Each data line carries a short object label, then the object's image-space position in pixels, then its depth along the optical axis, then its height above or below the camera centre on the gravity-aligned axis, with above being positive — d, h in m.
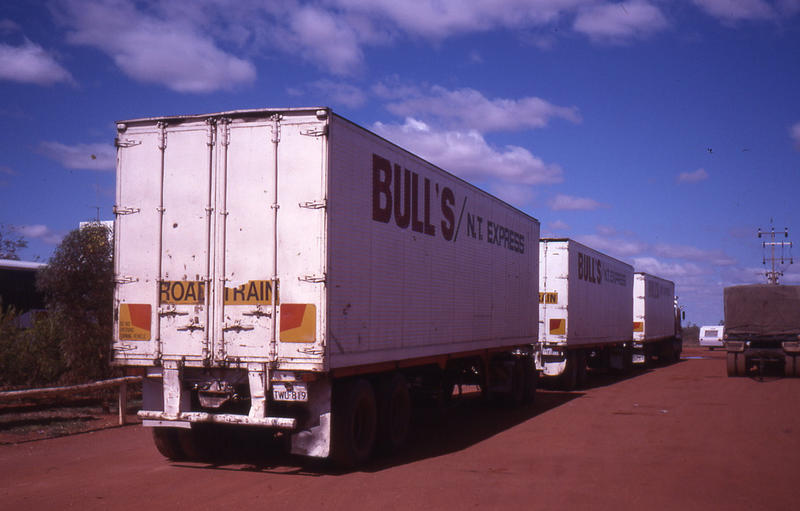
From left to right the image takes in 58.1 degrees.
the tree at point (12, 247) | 44.68 +3.27
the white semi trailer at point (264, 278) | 8.29 +0.26
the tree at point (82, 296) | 14.70 +0.04
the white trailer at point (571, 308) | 20.08 -0.21
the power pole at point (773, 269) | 61.28 +2.85
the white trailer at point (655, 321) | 31.88 -0.90
